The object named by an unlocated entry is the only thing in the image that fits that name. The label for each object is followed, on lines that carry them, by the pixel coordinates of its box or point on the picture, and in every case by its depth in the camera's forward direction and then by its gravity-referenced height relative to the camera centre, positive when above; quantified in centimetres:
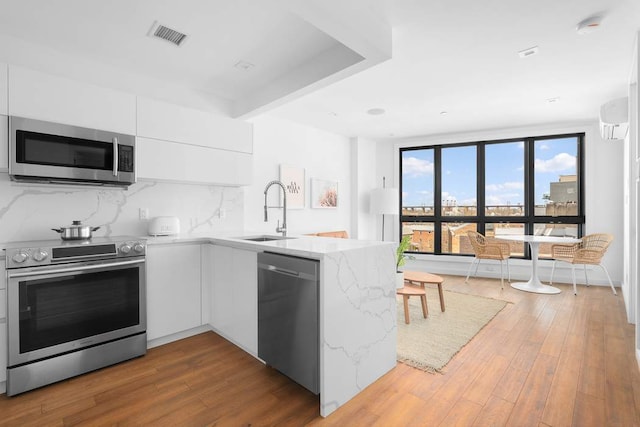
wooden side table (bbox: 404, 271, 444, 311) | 342 -70
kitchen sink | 303 -23
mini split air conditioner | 344 +105
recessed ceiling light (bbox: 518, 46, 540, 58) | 266 +136
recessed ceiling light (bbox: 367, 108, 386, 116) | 427 +138
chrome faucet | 300 -14
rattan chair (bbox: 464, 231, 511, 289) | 481 -54
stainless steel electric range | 200 -63
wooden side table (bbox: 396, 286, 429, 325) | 316 -81
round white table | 436 -71
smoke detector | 224 +134
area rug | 246 -107
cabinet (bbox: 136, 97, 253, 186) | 284 +67
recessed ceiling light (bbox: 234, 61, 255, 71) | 287 +134
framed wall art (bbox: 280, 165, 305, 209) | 461 +44
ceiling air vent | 232 +134
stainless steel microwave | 223 +45
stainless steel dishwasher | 183 -63
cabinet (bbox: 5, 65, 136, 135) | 225 +85
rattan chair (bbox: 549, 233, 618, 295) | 425 -52
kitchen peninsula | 180 -58
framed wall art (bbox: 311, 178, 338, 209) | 507 +33
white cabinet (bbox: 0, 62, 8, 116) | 217 +85
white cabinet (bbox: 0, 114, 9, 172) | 217 +49
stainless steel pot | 245 -13
